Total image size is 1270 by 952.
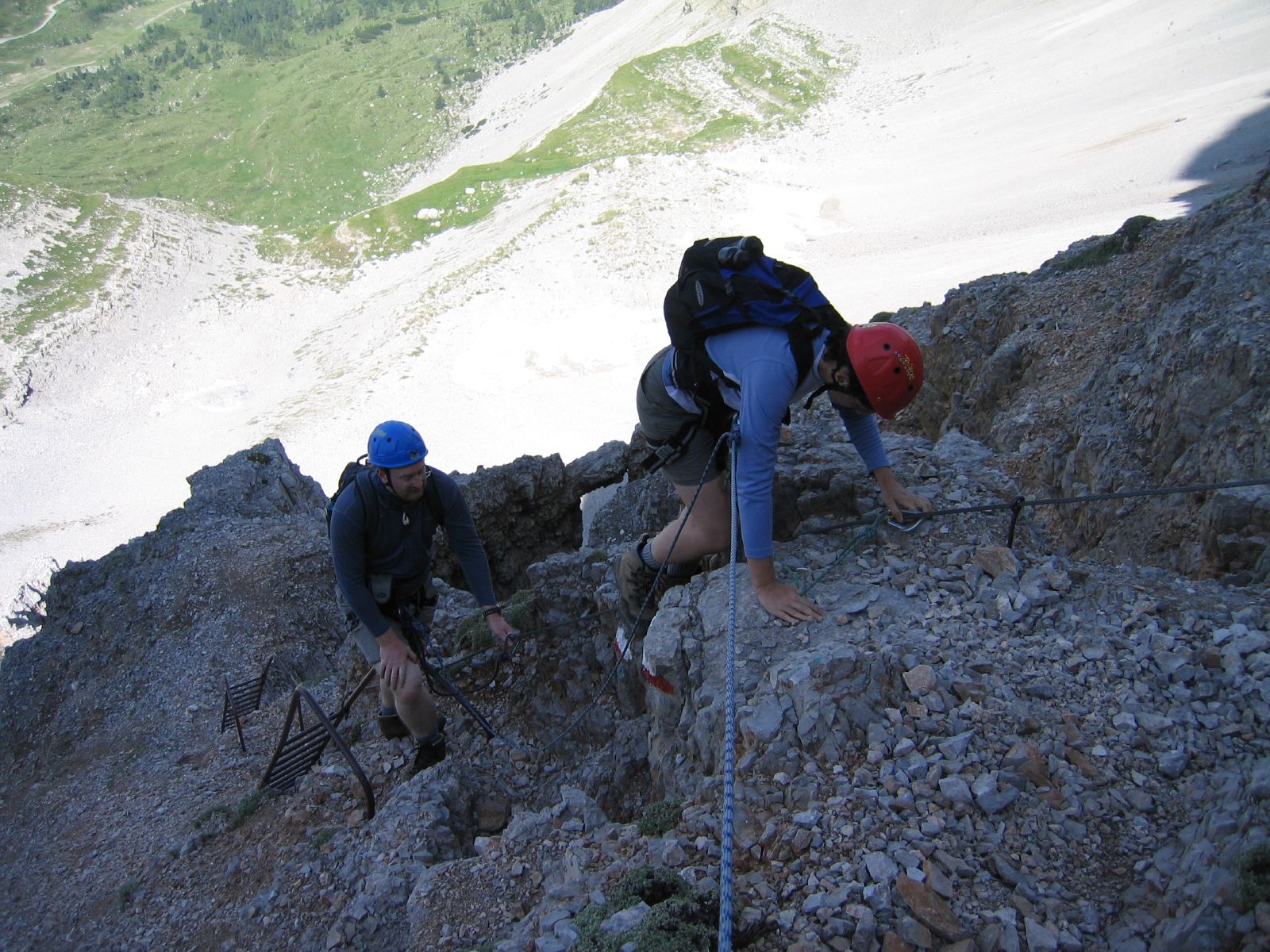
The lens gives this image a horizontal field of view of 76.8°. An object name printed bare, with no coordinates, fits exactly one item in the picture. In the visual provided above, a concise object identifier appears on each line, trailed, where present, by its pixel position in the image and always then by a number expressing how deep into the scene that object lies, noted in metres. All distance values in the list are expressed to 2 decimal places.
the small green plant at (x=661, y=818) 4.38
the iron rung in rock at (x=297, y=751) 7.69
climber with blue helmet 6.03
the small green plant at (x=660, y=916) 3.42
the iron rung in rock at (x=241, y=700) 10.76
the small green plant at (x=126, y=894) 7.30
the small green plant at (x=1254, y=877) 2.74
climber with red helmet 4.48
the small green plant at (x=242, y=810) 7.58
